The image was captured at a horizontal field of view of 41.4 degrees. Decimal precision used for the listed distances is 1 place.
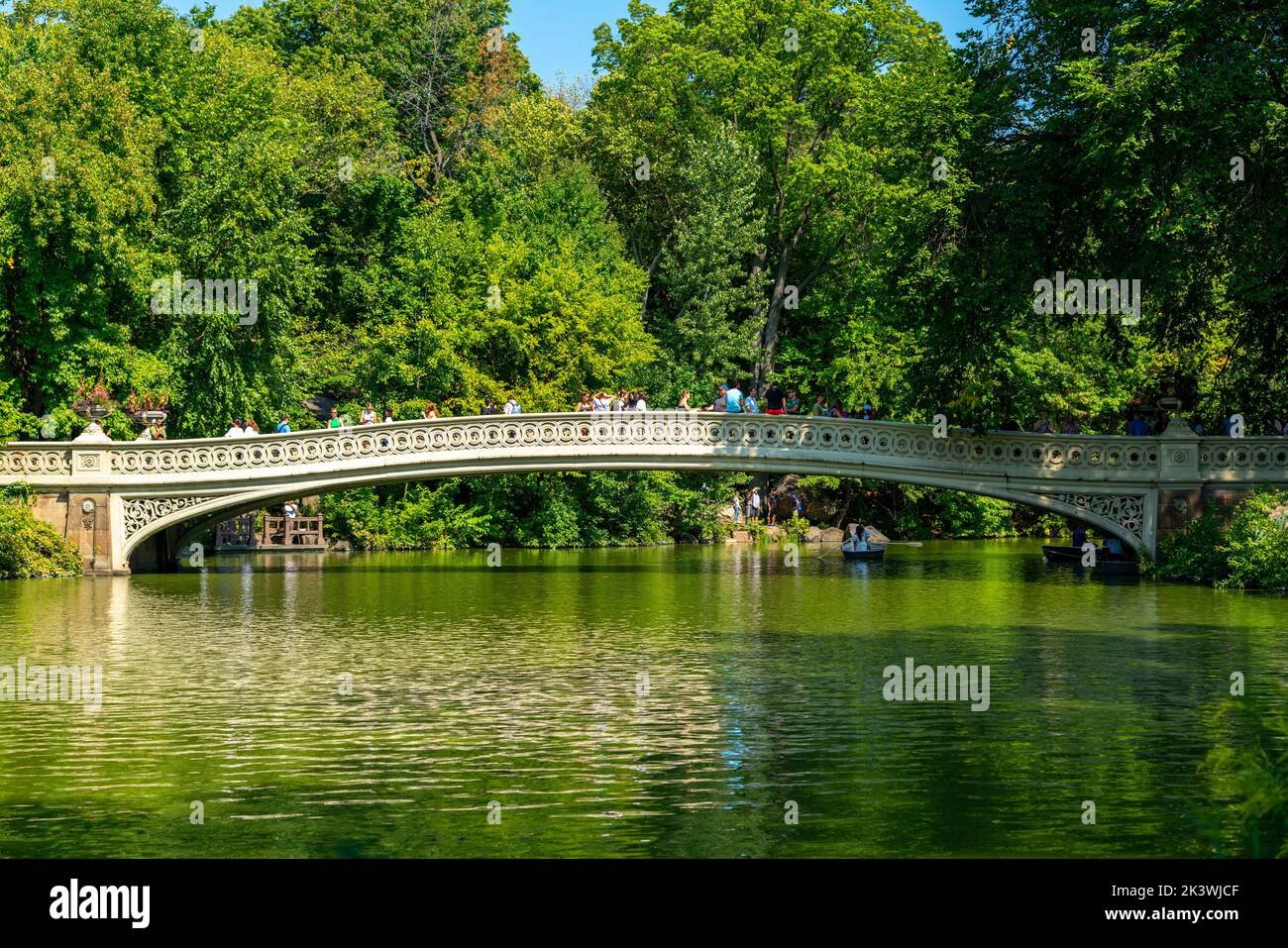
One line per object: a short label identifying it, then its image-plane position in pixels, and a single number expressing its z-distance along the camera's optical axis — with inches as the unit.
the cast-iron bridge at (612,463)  1182.3
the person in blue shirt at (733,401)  1328.7
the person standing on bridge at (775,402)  1322.6
